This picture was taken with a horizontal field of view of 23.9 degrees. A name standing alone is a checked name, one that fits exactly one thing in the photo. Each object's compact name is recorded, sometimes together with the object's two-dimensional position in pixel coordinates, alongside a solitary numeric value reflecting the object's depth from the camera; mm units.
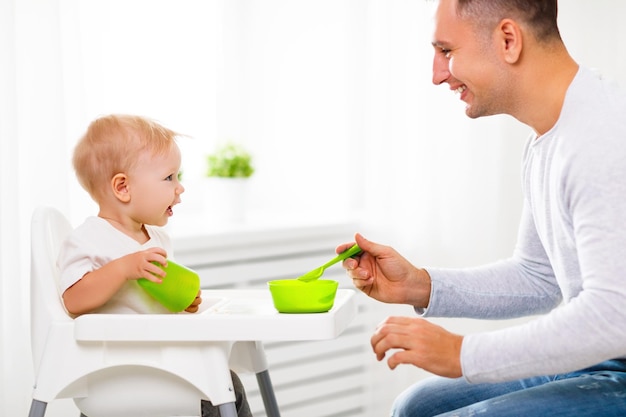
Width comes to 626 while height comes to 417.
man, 2136
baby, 2391
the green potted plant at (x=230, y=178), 3445
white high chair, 2236
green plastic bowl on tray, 2261
